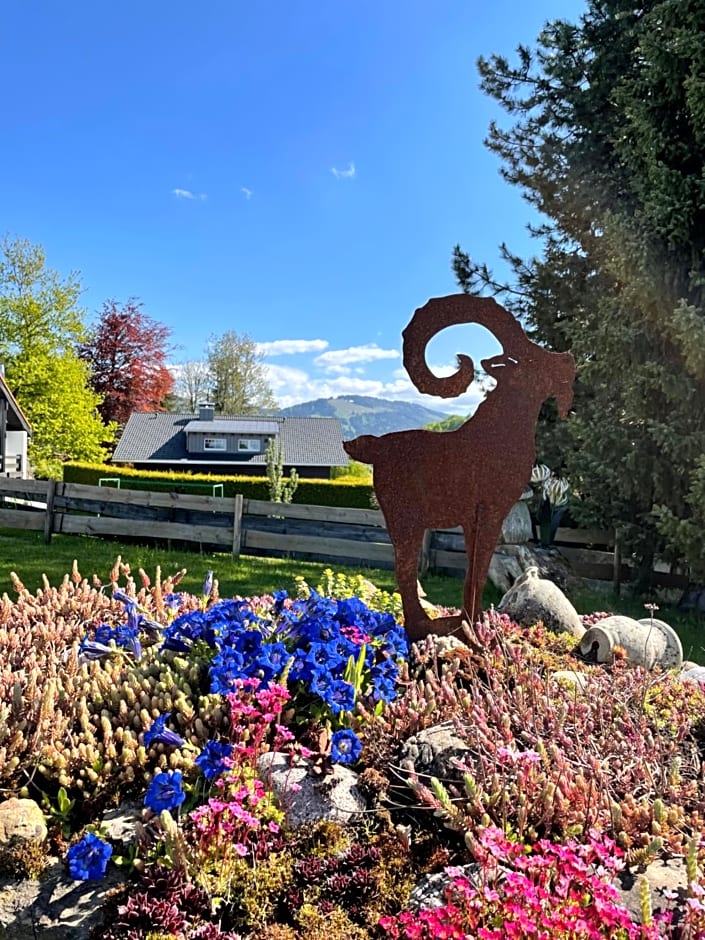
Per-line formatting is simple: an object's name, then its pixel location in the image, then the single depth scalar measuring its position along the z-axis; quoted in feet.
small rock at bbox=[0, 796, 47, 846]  6.52
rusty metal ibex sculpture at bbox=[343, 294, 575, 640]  10.64
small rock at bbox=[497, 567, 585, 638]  13.48
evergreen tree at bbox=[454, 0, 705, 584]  21.24
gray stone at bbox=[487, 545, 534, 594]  24.26
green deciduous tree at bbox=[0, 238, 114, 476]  75.31
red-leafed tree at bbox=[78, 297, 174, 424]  105.60
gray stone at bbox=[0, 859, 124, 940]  6.02
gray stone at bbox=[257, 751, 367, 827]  7.00
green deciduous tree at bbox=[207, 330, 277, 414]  125.90
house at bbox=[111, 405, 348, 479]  96.63
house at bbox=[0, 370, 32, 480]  68.74
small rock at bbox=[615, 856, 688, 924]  5.75
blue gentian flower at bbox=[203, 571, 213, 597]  11.56
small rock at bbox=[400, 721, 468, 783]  7.39
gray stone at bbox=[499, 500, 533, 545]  25.25
